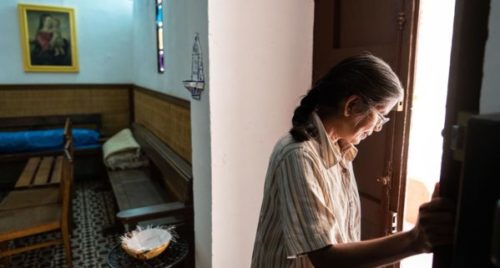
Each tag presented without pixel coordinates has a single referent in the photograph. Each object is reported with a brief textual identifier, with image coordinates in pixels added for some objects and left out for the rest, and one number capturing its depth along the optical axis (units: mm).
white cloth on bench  3929
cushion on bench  4531
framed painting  4758
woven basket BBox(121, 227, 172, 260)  1951
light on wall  1823
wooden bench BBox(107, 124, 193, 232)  2254
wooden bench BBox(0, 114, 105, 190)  4238
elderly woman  758
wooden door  1326
